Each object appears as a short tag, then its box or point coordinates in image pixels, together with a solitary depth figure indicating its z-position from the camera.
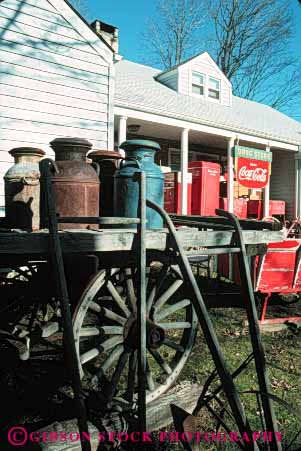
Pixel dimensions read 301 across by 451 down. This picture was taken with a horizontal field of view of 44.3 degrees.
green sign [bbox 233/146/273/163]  10.16
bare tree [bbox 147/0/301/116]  25.45
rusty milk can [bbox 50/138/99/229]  2.44
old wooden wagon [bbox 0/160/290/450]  1.81
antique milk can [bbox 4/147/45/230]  2.50
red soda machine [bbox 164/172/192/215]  9.73
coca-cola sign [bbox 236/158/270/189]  10.26
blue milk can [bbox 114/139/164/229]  2.54
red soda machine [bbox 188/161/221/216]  10.10
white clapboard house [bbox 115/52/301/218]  9.28
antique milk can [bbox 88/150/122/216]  3.03
